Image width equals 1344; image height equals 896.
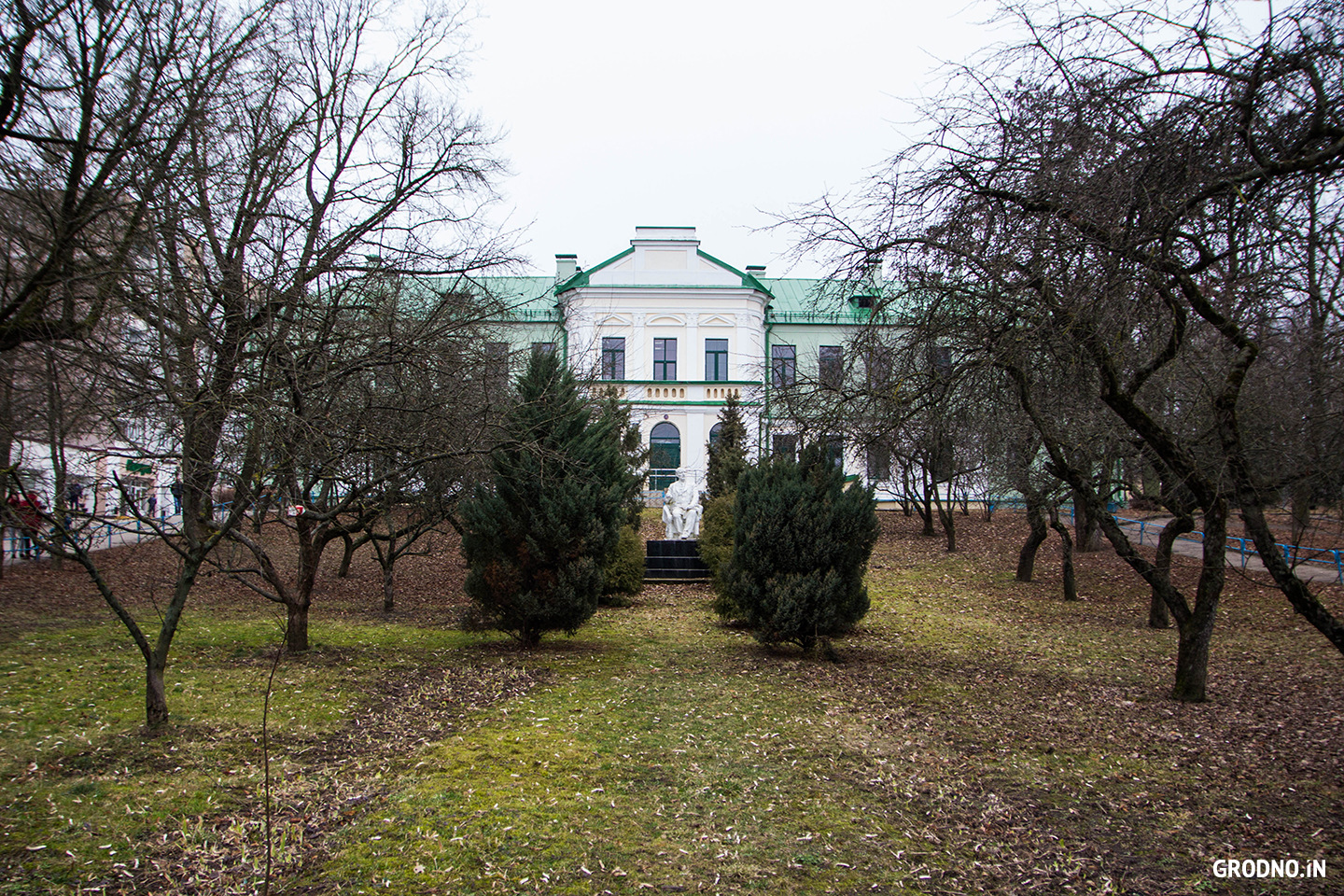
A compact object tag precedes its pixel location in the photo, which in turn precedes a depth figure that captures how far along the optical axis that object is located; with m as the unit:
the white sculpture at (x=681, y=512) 22.81
